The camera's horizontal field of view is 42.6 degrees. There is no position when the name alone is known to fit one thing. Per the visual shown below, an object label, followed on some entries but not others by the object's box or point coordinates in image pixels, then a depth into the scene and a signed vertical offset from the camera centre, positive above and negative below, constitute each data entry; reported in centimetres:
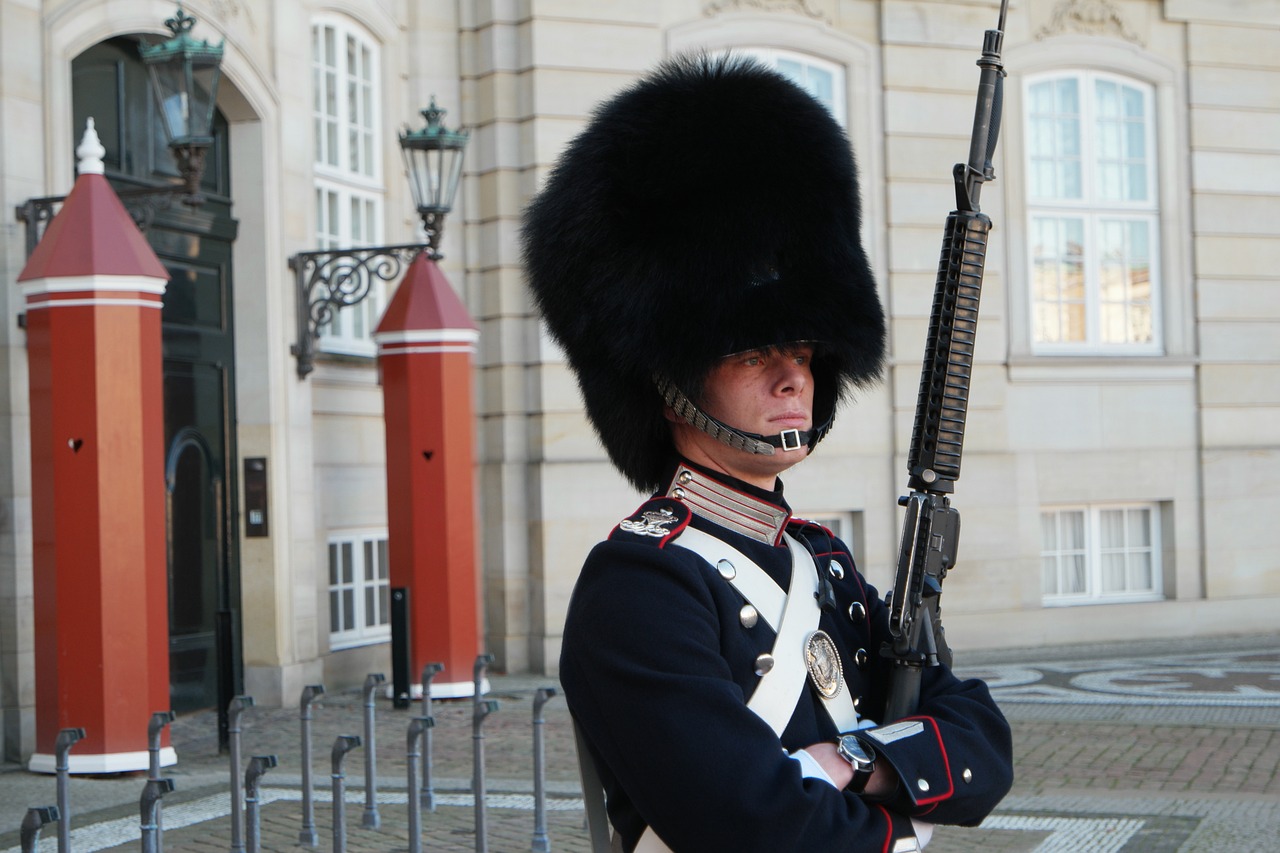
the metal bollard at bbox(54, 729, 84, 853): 476 -104
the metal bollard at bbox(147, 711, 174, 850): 582 -108
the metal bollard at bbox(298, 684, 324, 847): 645 -131
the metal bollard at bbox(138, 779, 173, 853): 459 -103
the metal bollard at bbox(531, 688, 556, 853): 627 -137
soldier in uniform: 233 -11
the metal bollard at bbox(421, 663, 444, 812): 701 -145
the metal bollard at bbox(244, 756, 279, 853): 521 -117
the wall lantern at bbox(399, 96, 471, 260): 1029 +169
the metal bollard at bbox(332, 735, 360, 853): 560 -117
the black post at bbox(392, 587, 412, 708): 1046 -138
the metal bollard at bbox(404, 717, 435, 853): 555 -122
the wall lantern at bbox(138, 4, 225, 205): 802 +173
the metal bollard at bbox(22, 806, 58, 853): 408 -95
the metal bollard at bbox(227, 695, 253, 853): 595 -121
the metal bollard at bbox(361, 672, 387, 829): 682 -140
